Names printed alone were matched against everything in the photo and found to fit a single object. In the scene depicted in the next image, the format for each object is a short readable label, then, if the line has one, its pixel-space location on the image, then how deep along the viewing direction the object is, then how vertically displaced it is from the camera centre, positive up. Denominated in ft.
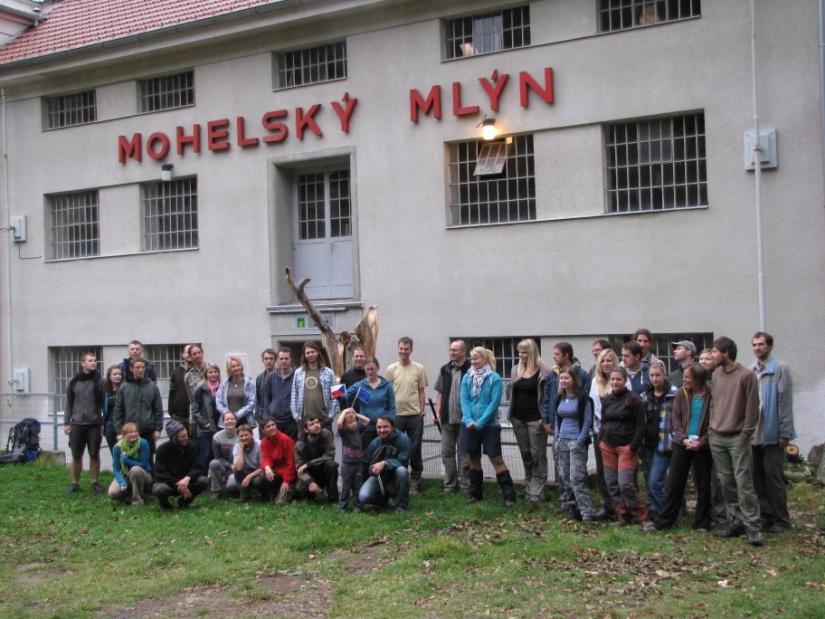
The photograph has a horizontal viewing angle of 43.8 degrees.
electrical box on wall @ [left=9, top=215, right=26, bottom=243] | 71.61 +7.00
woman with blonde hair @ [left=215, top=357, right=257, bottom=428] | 46.26 -3.33
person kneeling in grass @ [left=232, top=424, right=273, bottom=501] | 43.06 -6.18
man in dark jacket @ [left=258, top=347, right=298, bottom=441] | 44.96 -3.35
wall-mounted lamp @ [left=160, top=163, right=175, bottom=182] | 64.54 +9.61
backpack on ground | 59.93 -6.58
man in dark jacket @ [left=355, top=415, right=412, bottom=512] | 39.68 -5.85
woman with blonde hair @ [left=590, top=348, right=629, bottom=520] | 36.70 -3.01
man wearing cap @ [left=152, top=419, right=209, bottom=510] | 42.29 -6.00
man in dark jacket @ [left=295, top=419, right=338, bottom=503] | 42.29 -5.97
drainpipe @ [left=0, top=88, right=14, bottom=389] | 71.97 +6.29
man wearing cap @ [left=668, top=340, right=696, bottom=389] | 36.55 -1.63
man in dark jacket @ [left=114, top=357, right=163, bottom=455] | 46.34 -3.67
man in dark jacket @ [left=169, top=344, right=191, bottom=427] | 47.96 -3.54
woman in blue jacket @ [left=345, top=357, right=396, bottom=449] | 42.19 -3.28
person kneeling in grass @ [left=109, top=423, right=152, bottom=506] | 43.65 -6.07
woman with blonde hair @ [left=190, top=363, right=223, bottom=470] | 45.73 -3.95
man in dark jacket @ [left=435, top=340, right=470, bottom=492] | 42.80 -4.14
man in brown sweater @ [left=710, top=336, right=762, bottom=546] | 33.01 -4.11
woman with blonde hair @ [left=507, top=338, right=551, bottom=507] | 40.14 -3.92
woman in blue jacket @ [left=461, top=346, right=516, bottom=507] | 40.34 -3.94
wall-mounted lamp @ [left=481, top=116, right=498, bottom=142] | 52.70 +9.49
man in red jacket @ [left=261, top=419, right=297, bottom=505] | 42.57 -5.76
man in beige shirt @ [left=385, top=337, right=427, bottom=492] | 44.19 -3.50
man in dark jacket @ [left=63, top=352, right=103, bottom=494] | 48.14 -4.04
